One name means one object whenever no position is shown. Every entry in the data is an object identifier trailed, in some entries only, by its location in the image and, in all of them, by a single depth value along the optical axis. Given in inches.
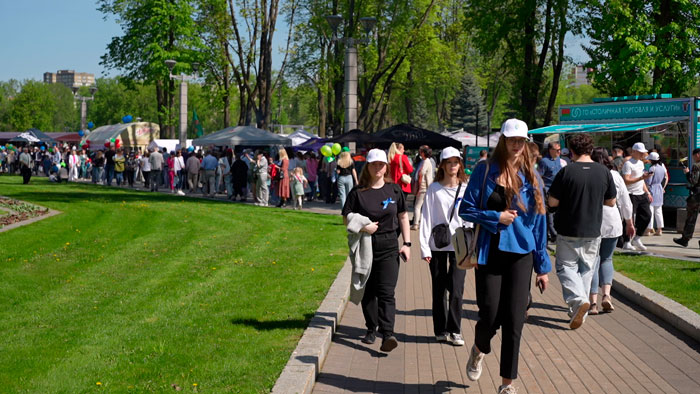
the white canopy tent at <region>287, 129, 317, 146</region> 1506.4
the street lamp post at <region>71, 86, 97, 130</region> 2487.3
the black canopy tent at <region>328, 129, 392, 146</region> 1066.7
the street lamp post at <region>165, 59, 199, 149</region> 1454.2
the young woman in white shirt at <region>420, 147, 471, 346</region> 307.0
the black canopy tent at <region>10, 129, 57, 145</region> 2298.2
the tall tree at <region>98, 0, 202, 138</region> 1966.0
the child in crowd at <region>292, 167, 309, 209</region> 1046.6
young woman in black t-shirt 297.3
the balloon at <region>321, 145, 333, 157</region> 1103.0
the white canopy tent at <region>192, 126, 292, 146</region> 1322.6
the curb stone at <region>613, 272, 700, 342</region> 325.1
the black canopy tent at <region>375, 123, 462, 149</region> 1147.3
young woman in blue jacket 224.5
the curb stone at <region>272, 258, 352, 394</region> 232.8
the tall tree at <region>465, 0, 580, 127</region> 1355.8
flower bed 782.1
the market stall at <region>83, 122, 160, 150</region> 2455.7
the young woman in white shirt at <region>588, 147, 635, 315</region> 359.6
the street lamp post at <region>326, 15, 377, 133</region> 1014.4
